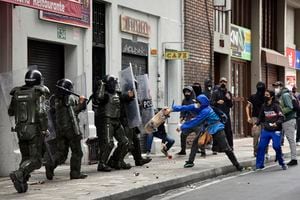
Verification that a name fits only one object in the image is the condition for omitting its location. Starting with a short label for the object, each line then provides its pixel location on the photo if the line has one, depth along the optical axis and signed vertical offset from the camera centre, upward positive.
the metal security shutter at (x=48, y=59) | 13.30 +1.01
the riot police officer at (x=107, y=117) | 12.23 -0.22
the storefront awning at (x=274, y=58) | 26.59 +2.08
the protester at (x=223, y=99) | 16.42 +0.16
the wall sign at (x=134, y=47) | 16.36 +1.54
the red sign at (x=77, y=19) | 13.06 +1.87
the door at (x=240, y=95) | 24.52 +0.40
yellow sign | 17.52 +1.41
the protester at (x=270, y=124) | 13.53 -0.41
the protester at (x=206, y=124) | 13.18 -0.40
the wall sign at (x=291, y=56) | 30.49 +2.38
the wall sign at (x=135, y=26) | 16.14 +2.08
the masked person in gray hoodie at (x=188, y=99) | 16.01 +0.16
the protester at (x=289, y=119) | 14.55 -0.32
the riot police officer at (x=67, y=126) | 10.96 -0.36
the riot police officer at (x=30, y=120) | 9.64 -0.22
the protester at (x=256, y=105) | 15.83 +0.00
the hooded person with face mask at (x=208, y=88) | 17.00 +0.46
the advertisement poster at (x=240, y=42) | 24.05 +2.47
